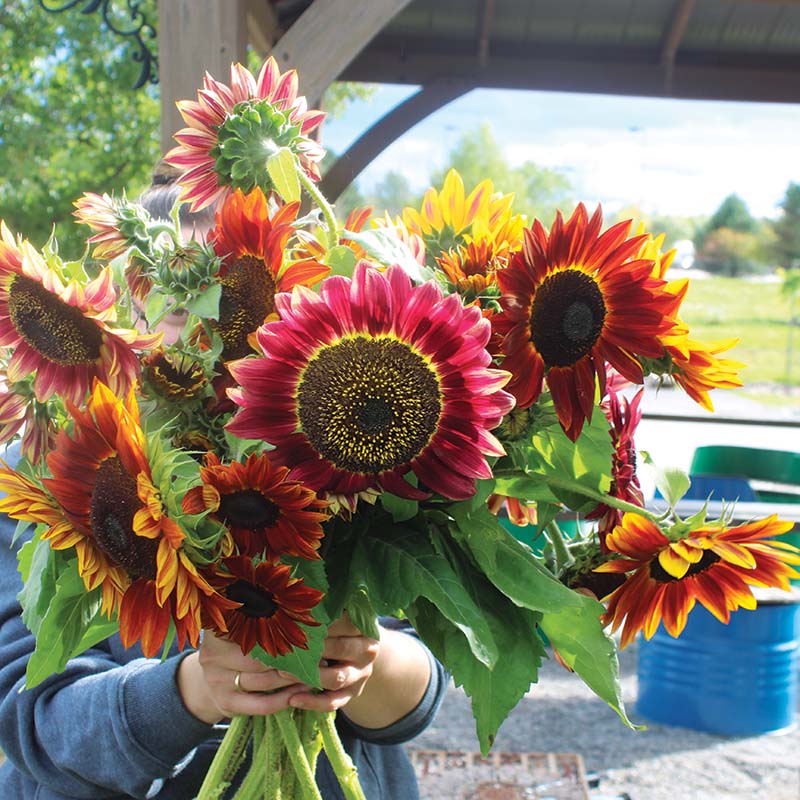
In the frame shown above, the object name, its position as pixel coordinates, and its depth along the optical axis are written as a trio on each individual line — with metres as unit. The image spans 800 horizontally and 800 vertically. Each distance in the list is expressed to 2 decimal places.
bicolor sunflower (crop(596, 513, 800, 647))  0.69
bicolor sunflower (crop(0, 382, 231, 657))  0.58
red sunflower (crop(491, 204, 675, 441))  0.64
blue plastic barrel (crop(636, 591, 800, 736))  3.46
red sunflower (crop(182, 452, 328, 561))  0.59
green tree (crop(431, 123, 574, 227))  40.19
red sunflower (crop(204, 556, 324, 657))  0.63
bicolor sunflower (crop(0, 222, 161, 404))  0.62
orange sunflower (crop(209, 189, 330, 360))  0.65
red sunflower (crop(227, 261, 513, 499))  0.59
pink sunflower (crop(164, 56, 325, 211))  0.69
